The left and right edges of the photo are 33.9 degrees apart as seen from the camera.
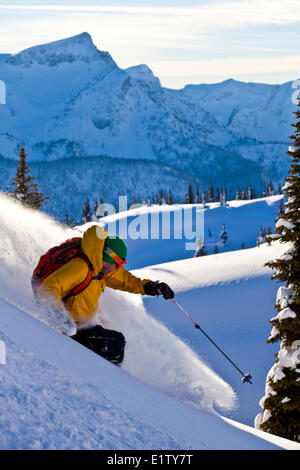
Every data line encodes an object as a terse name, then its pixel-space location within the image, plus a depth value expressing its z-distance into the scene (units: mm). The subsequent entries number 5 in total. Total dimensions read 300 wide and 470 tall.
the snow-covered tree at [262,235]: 95112
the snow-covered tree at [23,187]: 31234
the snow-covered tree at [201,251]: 72438
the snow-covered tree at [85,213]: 96881
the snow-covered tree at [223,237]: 104750
